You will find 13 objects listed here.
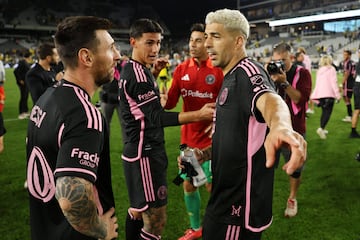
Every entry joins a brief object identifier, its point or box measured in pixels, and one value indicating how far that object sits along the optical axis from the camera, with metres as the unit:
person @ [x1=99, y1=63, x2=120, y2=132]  6.35
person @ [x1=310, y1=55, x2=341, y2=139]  7.62
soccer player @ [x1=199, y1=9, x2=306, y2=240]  2.01
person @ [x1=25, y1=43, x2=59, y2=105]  5.03
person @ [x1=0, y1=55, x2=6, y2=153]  5.05
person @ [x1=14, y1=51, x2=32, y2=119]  10.18
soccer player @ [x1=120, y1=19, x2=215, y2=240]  2.77
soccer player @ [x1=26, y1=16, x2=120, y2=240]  1.46
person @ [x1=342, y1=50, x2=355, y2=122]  9.09
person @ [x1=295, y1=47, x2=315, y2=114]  9.32
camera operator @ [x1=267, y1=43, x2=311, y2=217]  3.95
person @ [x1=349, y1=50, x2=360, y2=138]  7.05
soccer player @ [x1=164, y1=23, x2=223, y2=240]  3.46
